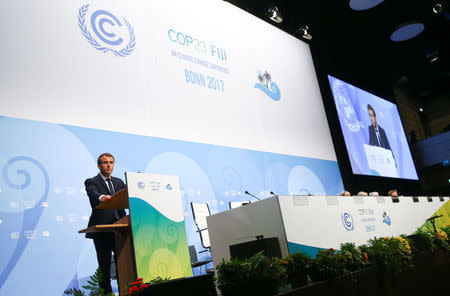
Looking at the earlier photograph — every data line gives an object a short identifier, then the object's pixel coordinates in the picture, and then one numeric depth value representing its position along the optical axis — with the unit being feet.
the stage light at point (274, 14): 20.06
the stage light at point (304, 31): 23.31
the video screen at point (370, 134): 23.09
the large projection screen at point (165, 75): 11.65
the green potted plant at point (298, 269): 6.03
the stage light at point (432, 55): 31.96
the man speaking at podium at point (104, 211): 10.83
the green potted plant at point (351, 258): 6.73
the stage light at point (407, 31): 26.73
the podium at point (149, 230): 8.54
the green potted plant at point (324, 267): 6.06
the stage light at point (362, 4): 23.36
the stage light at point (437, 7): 24.12
